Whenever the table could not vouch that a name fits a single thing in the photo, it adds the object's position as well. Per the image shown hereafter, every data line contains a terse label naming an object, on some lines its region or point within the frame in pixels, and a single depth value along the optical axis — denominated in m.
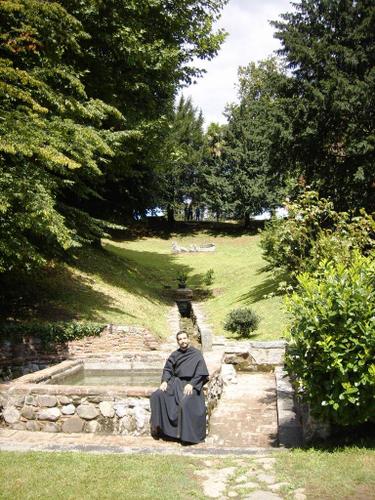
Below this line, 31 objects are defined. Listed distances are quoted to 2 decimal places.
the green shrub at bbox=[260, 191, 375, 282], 8.85
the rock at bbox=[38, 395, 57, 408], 7.27
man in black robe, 6.66
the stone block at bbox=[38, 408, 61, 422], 7.26
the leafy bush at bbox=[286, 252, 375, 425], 5.34
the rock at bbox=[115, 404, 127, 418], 7.15
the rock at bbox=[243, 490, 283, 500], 4.46
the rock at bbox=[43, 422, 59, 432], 7.26
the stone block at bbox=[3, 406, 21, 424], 7.34
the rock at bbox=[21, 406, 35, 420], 7.31
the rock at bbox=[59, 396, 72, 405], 7.27
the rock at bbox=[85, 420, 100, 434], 7.21
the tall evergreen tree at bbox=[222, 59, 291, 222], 43.16
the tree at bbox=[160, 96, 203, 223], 48.47
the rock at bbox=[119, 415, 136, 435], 7.12
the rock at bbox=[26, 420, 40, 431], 7.29
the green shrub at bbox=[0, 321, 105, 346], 12.23
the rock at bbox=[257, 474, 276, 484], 4.83
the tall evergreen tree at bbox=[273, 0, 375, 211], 16.62
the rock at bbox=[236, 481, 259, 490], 4.70
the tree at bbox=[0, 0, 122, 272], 9.04
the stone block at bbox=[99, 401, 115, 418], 7.19
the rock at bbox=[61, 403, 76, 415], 7.25
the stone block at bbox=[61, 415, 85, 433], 7.22
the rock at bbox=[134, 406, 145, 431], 7.11
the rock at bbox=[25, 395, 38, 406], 7.32
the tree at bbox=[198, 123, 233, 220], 45.17
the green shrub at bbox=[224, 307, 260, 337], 15.41
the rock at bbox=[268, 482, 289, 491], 4.65
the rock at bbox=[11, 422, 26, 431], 7.32
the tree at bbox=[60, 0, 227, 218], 15.90
